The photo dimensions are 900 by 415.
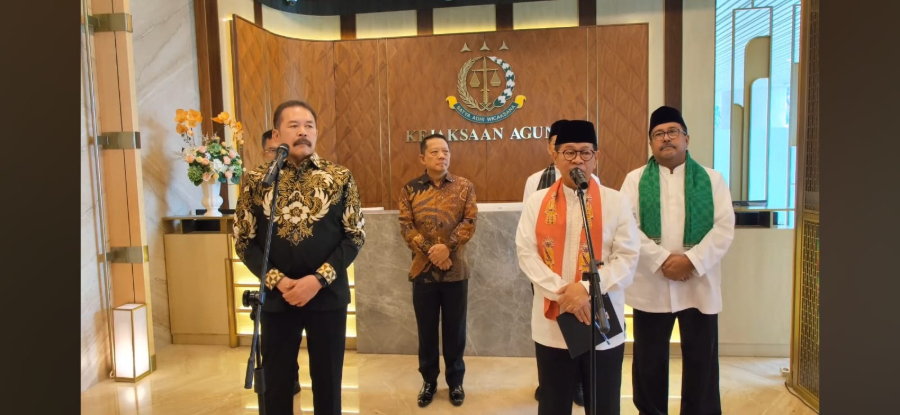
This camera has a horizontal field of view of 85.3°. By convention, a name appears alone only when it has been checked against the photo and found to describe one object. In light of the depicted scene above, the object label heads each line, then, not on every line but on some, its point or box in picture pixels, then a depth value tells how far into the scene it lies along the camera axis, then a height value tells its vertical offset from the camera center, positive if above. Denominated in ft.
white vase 13.65 -0.46
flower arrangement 13.10 +0.63
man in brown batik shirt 9.61 -1.81
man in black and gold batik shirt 6.59 -1.04
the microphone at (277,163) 5.08 +0.16
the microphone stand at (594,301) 4.65 -1.27
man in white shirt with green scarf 7.54 -1.56
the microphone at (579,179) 5.00 -0.09
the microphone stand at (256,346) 4.56 -1.61
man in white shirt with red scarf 6.18 -1.17
